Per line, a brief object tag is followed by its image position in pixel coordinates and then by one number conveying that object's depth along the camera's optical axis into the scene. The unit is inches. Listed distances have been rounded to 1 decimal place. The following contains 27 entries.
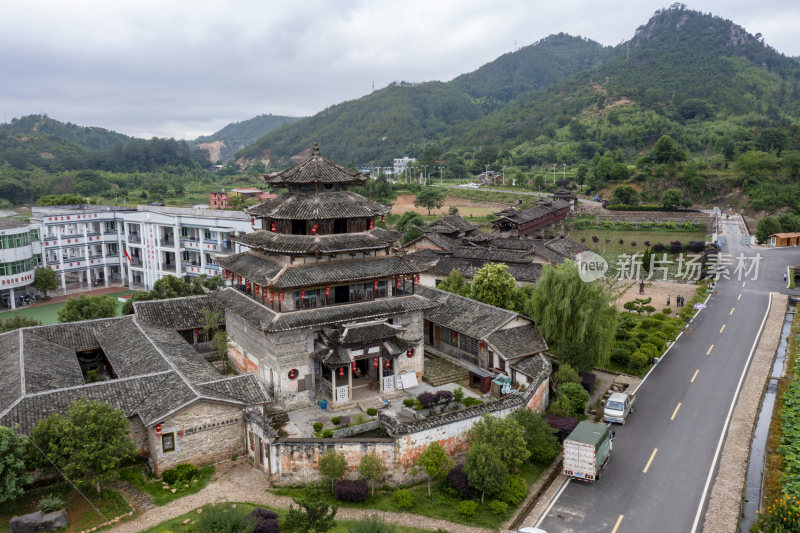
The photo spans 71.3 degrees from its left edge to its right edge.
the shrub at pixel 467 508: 781.3
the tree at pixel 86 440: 753.6
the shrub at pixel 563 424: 943.7
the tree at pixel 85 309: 1439.5
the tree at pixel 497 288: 1429.6
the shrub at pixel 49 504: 742.5
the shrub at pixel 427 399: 1023.6
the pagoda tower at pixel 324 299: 1034.7
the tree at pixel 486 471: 789.2
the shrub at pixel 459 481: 817.5
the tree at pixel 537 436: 896.9
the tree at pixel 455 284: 1634.1
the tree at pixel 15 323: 1324.1
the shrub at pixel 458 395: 1067.9
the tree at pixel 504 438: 832.9
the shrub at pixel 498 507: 785.6
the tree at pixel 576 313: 1189.1
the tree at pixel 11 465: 722.8
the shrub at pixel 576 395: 1047.6
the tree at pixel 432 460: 825.5
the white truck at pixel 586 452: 836.6
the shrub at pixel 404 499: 794.2
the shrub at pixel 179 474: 844.6
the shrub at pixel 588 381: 1135.6
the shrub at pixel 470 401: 1055.6
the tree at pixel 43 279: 2022.6
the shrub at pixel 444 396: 1049.1
